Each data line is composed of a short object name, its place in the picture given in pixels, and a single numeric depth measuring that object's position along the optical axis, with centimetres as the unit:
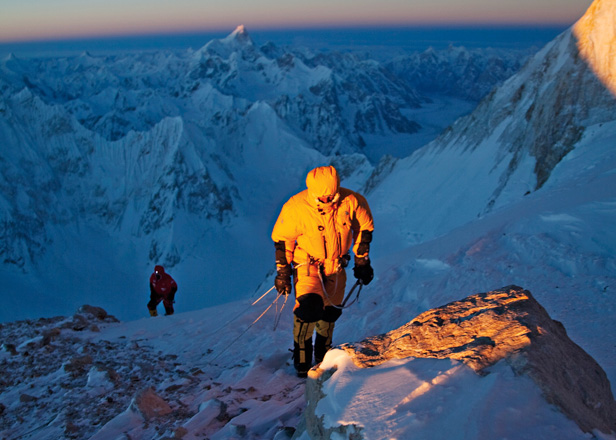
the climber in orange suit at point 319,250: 463
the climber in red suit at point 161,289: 1130
